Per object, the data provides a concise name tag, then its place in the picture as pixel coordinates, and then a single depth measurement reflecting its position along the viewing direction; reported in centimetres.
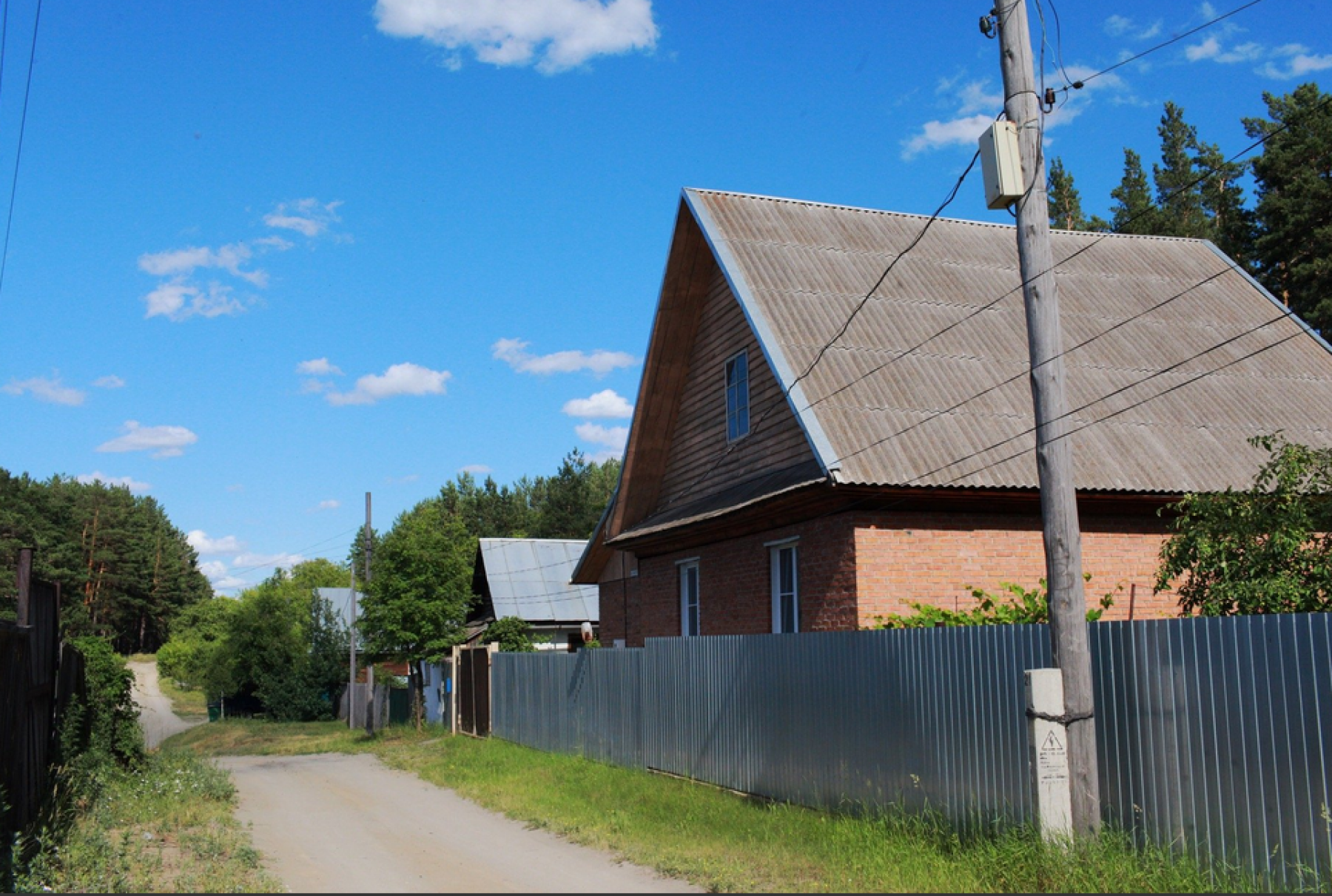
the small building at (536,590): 3869
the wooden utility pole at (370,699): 3300
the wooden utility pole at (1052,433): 744
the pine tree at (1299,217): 2759
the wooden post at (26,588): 974
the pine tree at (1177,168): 3738
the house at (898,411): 1315
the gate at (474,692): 2322
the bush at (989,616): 1153
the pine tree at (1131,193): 3969
